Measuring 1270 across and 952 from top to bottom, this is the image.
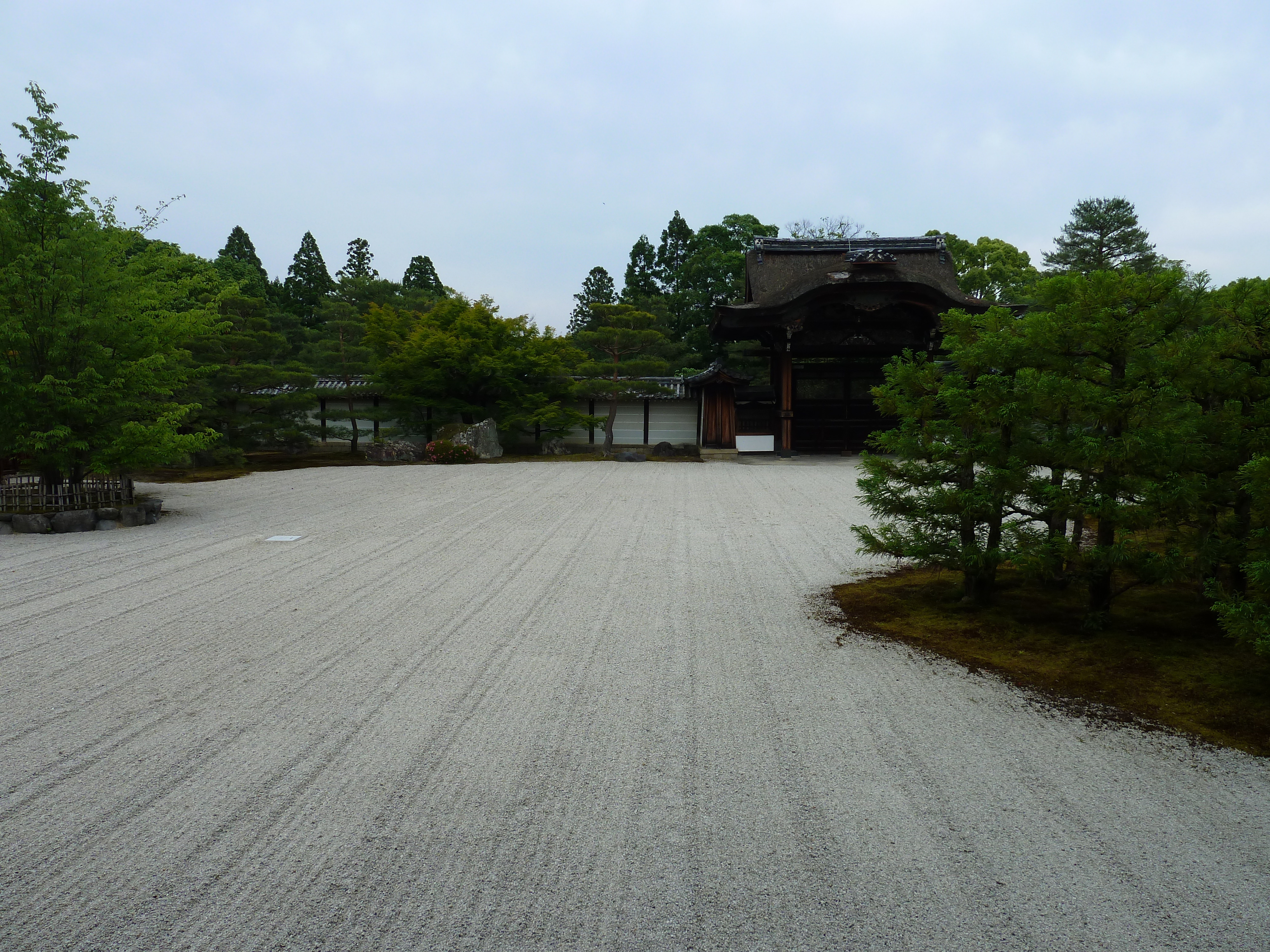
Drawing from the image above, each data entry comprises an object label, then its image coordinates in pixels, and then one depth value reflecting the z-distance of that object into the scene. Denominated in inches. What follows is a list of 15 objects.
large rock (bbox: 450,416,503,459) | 695.1
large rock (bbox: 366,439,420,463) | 709.9
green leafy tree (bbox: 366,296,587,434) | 709.3
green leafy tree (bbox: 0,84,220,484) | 319.0
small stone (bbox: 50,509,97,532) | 316.8
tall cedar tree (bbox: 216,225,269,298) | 1005.8
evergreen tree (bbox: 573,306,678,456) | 767.1
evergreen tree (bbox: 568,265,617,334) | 1365.7
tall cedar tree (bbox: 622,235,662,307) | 1246.9
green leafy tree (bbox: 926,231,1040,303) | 1035.3
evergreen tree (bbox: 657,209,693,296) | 1250.0
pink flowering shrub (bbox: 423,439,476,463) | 676.7
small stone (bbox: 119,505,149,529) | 335.6
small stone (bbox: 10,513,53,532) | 314.3
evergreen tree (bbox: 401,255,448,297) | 1277.1
